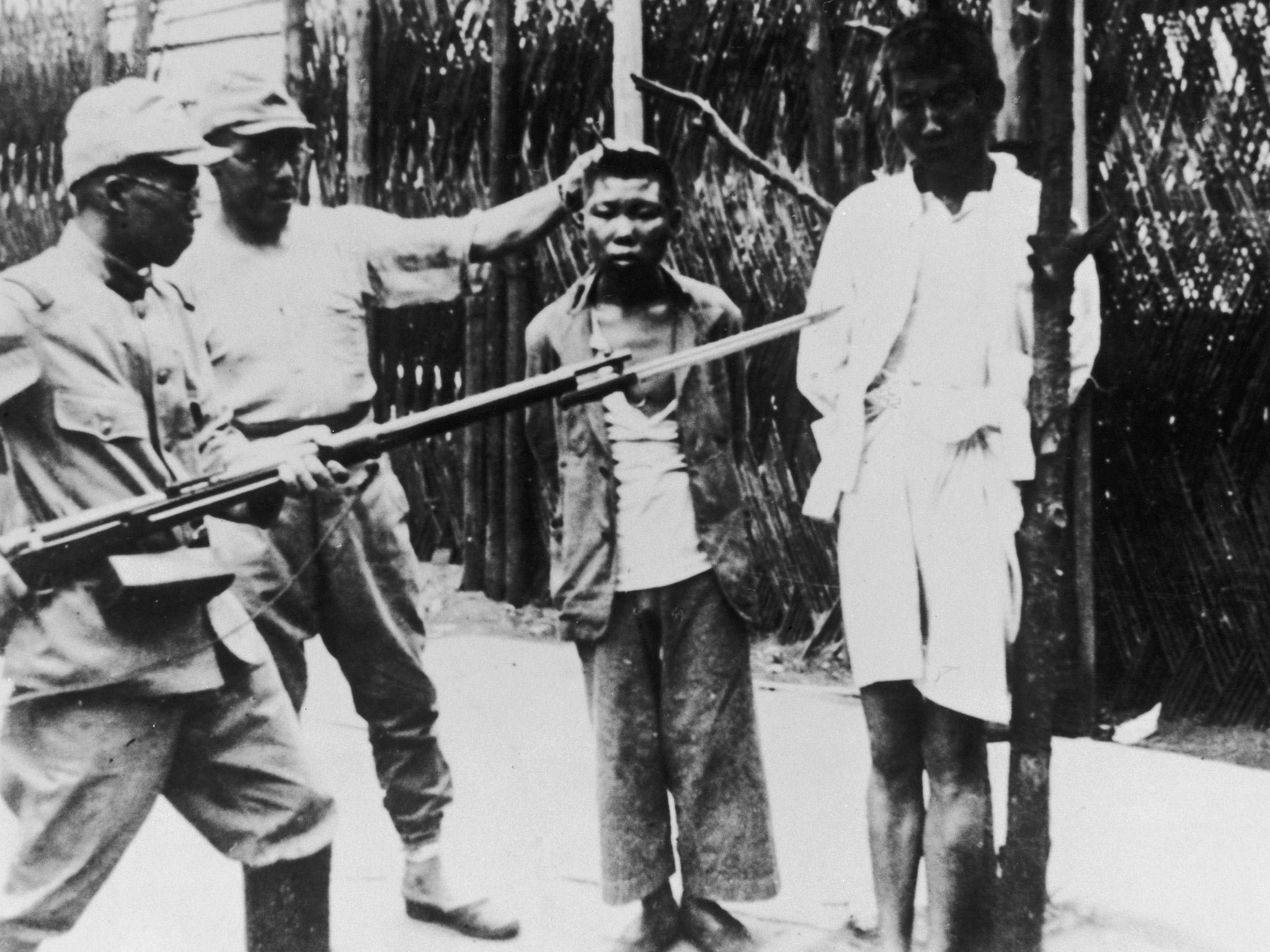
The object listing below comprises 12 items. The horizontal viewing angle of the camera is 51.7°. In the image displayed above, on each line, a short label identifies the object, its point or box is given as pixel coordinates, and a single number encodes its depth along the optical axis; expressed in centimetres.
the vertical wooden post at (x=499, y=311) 391
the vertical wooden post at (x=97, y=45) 398
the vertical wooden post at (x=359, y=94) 391
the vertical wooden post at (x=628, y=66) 350
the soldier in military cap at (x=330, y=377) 286
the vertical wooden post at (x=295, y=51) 401
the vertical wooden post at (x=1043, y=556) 226
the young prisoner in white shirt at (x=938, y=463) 243
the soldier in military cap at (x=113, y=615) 215
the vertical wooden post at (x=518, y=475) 408
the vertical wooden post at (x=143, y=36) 398
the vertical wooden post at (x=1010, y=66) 341
